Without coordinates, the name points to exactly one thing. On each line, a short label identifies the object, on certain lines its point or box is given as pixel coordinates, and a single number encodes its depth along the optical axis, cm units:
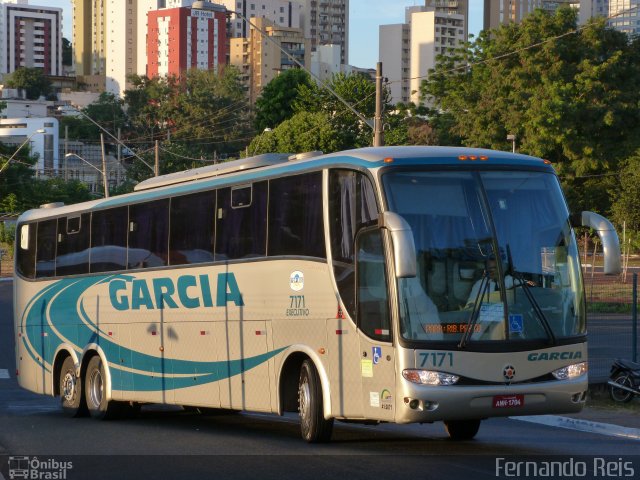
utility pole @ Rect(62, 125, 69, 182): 14806
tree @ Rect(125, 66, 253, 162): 14075
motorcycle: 1861
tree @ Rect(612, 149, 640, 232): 6247
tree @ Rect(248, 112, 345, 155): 7619
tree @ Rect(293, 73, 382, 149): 7462
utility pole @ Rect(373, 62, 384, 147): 2500
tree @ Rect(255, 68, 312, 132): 10819
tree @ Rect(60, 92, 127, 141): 15438
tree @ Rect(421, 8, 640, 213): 6700
